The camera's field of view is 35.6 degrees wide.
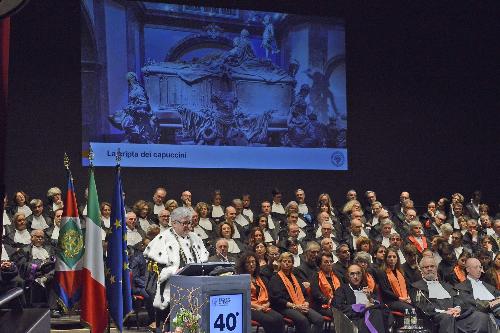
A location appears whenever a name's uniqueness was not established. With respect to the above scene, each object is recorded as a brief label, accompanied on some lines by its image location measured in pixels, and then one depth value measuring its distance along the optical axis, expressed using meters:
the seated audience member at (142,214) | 10.25
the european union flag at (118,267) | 5.88
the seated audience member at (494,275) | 9.27
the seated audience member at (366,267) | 8.69
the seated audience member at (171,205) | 10.32
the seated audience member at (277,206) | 11.87
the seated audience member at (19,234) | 9.45
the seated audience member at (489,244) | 11.00
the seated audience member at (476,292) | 8.42
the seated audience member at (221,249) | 8.43
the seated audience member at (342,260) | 9.05
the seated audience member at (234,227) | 10.44
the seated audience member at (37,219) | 10.05
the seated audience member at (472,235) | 11.54
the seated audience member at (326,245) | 9.26
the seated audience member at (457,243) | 10.91
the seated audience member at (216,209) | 11.44
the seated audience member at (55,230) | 9.55
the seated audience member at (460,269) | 9.56
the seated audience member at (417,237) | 10.84
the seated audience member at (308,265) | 8.98
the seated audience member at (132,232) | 9.70
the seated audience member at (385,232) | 10.75
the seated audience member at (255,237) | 9.22
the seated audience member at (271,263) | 8.67
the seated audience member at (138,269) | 8.38
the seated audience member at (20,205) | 10.22
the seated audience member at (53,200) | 10.26
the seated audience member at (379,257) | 9.12
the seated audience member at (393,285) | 8.70
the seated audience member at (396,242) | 10.24
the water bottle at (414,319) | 7.67
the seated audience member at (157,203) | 10.95
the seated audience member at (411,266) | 9.27
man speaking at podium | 5.59
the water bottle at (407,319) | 7.80
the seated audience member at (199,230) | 10.21
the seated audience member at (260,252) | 9.02
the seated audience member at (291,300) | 8.23
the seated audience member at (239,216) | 11.31
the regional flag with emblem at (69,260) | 5.69
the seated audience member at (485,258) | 9.66
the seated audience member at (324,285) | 8.57
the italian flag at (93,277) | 5.71
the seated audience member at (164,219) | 9.65
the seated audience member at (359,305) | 7.96
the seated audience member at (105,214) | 10.07
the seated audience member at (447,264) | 9.57
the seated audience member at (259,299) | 8.04
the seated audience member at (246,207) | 11.72
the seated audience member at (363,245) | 9.62
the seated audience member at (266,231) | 10.69
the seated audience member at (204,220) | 10.77
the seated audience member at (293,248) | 9.77
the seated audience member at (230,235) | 9.73
